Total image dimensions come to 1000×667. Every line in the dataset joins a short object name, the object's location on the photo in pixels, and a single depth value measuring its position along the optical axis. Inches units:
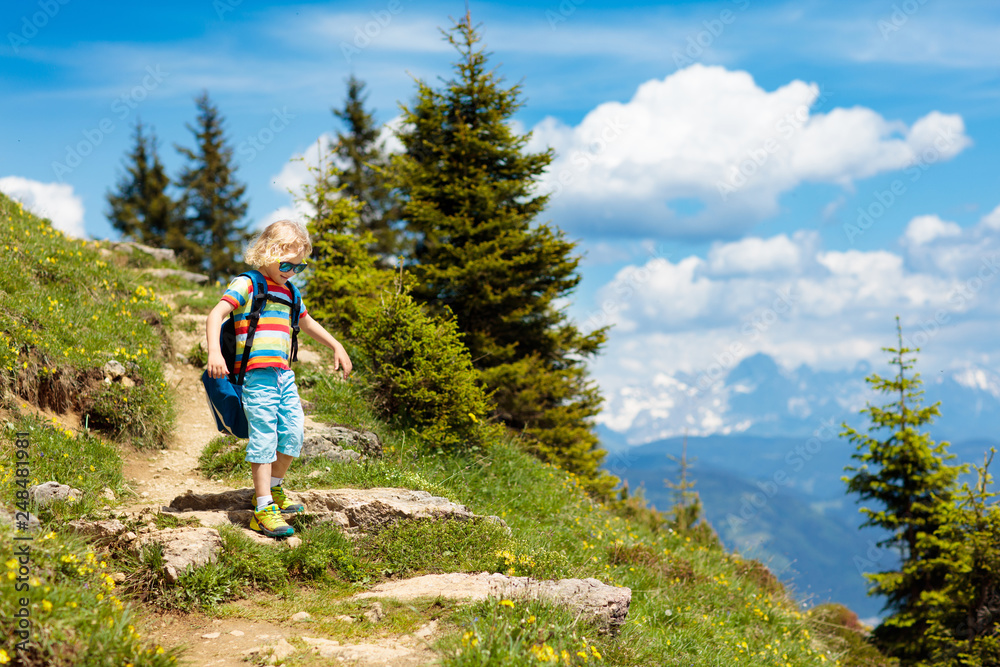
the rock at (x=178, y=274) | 563.5
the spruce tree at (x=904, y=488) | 597.5
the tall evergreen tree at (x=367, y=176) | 1283.2
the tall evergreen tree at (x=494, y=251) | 624.4
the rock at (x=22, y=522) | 164.9
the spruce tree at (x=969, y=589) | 459.5
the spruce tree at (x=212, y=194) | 1531.7
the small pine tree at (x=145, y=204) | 1528.1
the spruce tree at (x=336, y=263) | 526.6
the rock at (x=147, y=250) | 631.8
